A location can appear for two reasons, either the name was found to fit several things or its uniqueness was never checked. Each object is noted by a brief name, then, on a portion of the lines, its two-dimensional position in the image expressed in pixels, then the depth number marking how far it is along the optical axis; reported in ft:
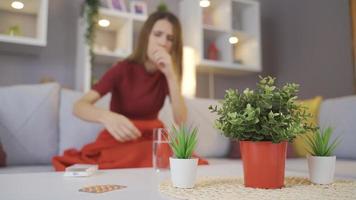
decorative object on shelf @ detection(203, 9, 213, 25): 9.51
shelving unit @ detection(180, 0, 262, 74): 9.18
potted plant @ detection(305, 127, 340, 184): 2.07
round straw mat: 1.65
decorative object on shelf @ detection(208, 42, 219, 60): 9.62
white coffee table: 1.68
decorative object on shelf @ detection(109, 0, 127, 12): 8.13
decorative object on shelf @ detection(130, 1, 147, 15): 8.45
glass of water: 2.91
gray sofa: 4.83
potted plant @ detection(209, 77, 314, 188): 1.84
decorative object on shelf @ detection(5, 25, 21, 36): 7.20
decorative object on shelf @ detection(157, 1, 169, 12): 8.07
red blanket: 3.88
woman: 3.96
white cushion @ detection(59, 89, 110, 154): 5.19
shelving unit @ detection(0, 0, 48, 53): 6.95
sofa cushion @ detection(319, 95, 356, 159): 5.41
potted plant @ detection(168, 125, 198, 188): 1.90
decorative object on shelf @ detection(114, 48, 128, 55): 7.93
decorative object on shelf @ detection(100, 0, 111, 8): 8.11
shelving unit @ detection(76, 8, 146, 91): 7.61
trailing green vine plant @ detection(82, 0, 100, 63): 7.54
